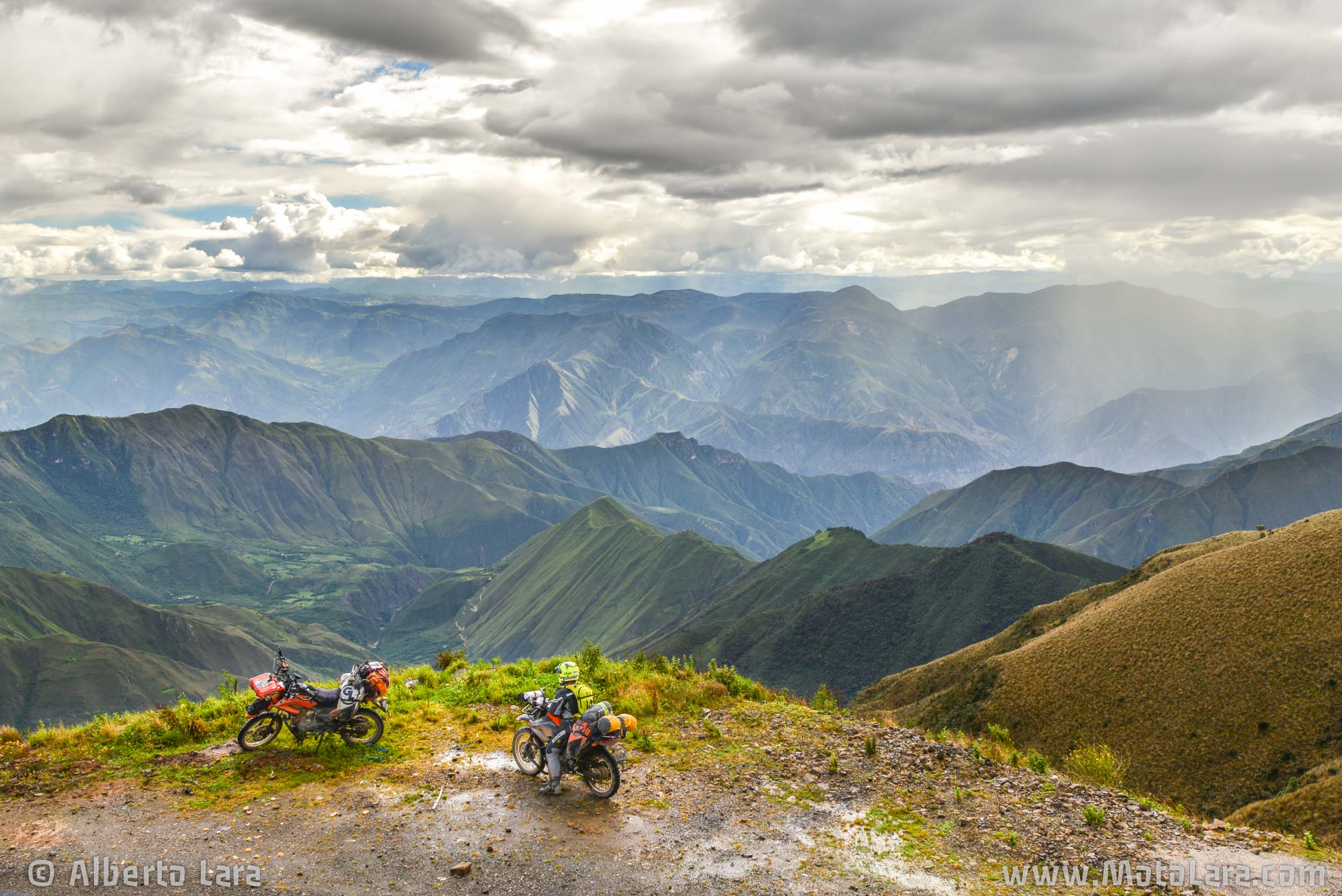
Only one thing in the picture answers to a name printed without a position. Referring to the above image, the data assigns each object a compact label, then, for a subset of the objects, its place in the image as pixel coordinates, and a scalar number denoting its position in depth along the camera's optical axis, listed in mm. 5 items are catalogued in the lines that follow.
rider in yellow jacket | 14594
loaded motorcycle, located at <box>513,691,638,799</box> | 14422
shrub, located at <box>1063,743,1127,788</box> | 17266
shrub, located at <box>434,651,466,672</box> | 24095
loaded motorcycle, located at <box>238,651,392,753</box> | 15898
